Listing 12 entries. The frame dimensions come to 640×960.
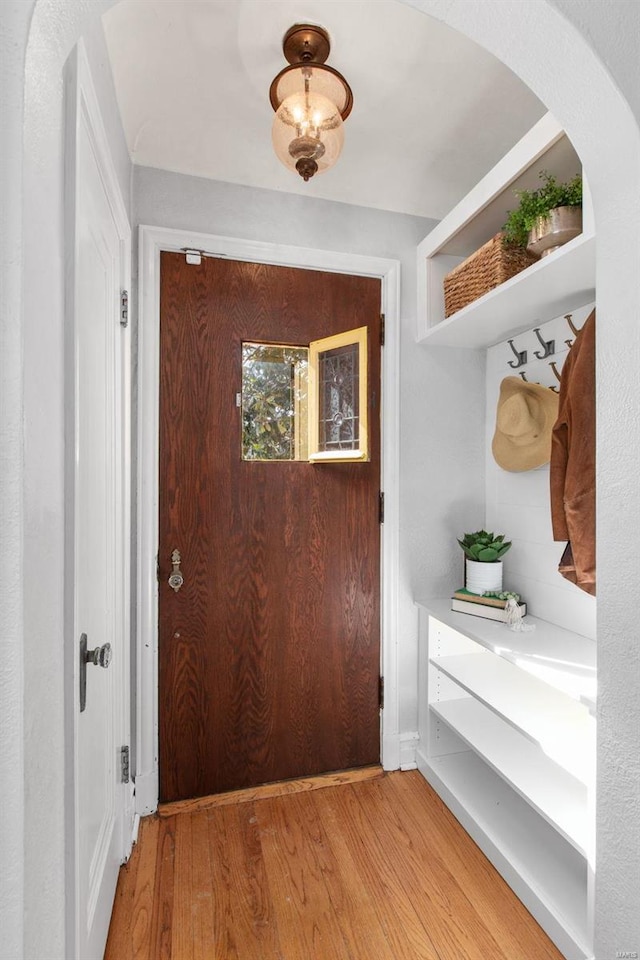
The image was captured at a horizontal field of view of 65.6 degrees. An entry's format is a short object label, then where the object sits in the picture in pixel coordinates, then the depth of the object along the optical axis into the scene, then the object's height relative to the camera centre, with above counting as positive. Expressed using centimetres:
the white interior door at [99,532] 103 -15
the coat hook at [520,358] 201 +49
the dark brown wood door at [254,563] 189 -35
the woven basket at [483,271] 163 +72
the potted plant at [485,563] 201 -35
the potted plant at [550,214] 138 +75
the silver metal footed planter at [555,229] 138 +70
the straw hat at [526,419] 183 +22
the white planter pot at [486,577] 201 -41
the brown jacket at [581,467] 130 +3
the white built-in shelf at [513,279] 138 +72
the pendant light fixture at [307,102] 135 +103
